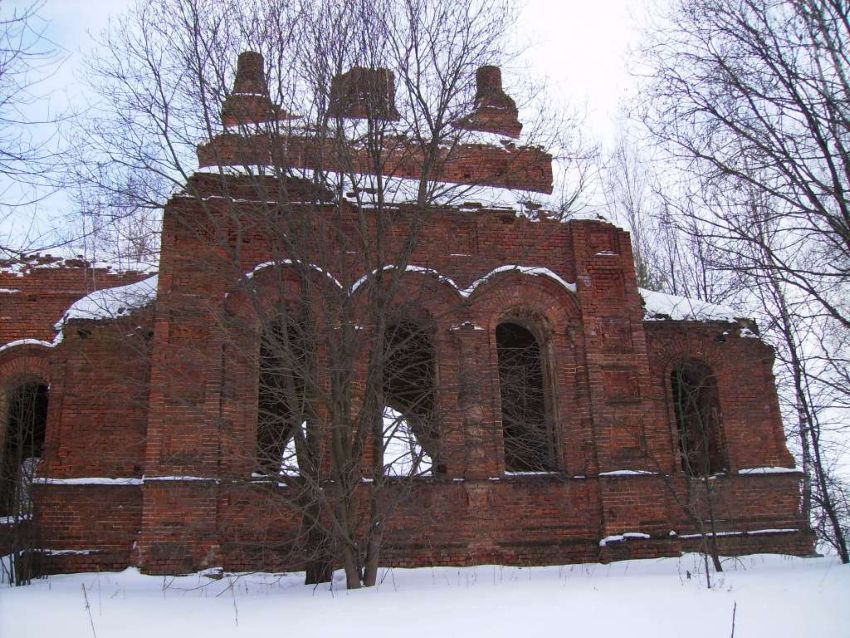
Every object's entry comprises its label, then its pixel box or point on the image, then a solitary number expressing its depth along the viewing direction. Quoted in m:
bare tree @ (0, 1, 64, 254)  7.13
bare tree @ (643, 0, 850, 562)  7.83
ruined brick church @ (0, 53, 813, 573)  9.40
